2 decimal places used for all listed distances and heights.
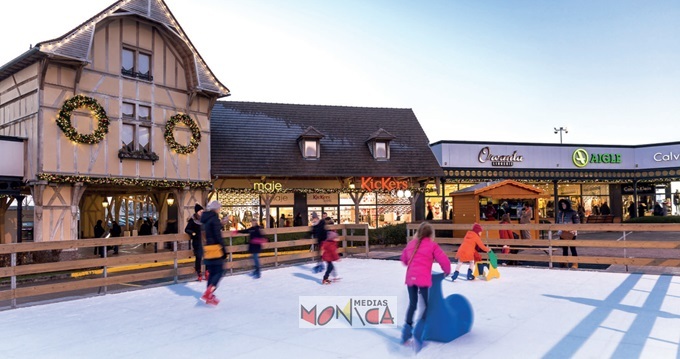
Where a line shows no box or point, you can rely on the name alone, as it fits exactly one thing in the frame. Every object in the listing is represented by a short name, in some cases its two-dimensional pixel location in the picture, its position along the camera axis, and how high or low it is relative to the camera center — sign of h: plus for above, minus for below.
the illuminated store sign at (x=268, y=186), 24.95 +1.01
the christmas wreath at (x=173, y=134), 21.08 +3.13
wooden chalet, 22.00 +0.34
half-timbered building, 17.52 +3.67
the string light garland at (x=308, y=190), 24.47 +0.81
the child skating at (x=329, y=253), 10.99 -0.99
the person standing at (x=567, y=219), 12.94 -0.46
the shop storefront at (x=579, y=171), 31.11 +1.96
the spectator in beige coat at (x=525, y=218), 15.05 -0.44
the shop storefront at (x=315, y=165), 25.09 +2.05
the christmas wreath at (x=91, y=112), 17.73 +3.22
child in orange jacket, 10.83 -0.94
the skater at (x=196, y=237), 11.55 -0.64
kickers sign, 26.70 +1.11
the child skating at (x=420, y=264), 6.02 -0.70
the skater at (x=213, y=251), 8.63 -0.71
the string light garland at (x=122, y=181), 17.53 +1.08
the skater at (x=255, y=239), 11.20 -0.68
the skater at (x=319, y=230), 11.70 -0.53
